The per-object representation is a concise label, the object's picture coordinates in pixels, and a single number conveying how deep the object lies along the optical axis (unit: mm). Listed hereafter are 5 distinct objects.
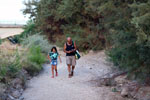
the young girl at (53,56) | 11923
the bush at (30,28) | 31070
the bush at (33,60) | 12766
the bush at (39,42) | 18797
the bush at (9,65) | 8996
